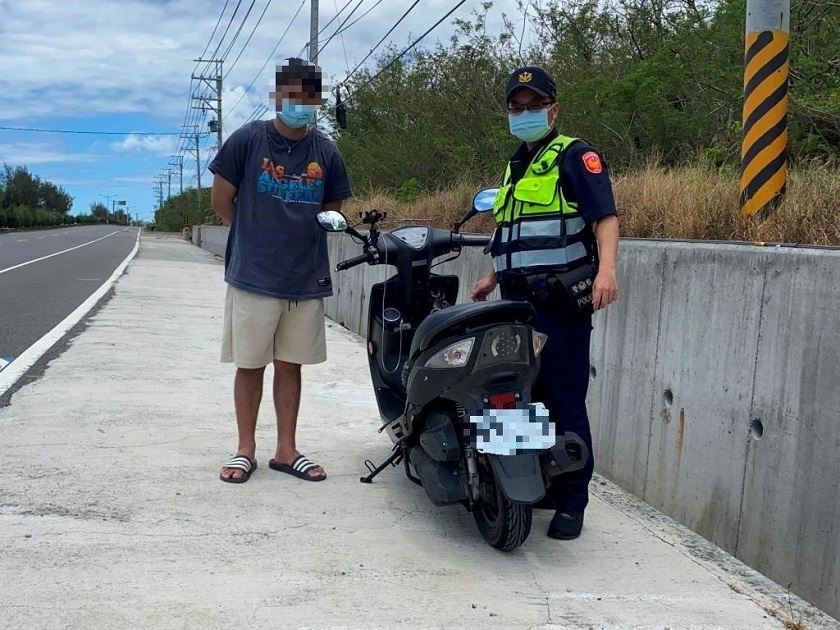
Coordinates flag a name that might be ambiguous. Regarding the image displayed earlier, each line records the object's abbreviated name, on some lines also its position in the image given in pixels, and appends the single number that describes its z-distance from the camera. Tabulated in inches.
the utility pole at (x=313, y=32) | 764.6
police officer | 135.0
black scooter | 126.8
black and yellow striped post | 180.2
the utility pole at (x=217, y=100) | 2075.5
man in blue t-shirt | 163.5
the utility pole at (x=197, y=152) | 2864.4
